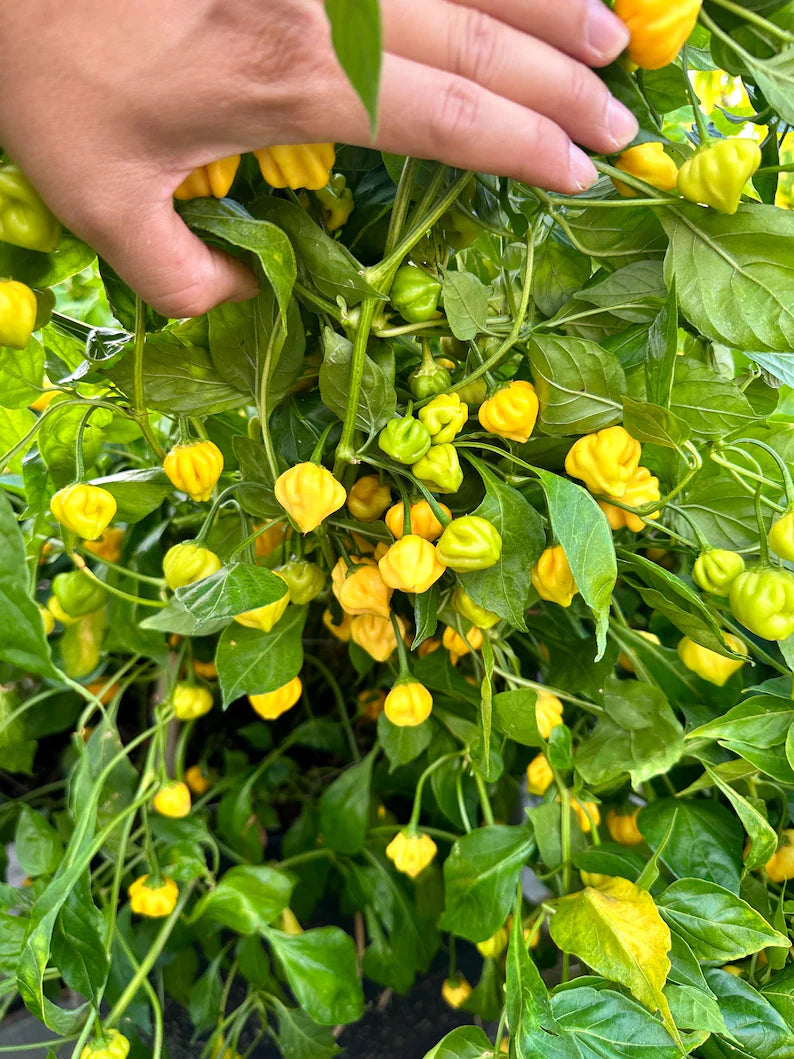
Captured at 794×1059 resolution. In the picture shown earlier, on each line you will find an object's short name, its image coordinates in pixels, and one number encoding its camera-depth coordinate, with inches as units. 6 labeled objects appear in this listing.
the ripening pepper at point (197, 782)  24.0
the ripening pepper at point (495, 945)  17.6
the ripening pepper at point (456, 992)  21.5
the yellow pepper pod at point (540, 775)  17.1
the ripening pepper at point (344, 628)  17.8
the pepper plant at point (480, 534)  10.6
